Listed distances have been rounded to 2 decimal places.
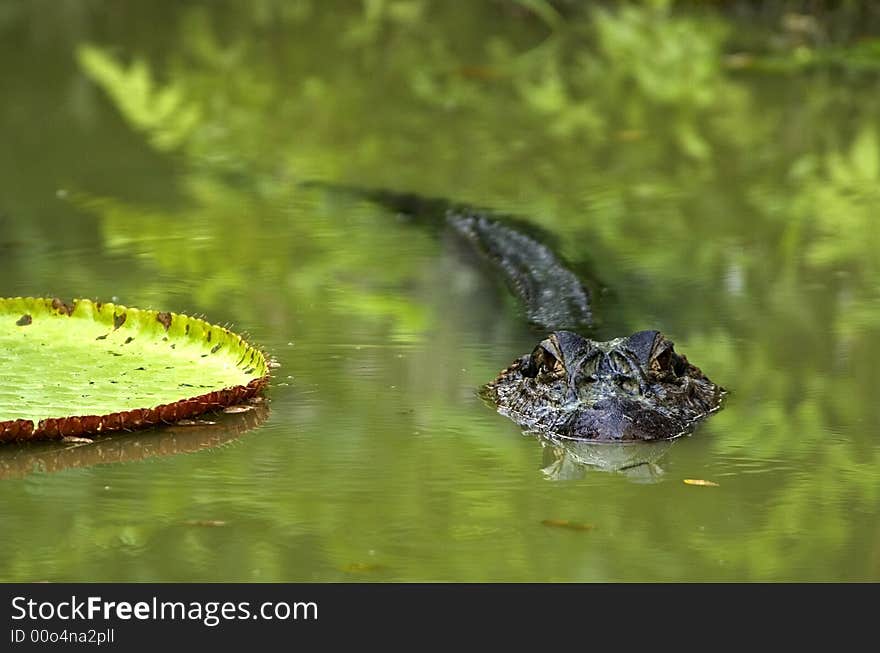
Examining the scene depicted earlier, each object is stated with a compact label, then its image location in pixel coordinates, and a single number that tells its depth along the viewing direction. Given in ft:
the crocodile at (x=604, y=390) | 25.61
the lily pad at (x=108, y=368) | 24.17
